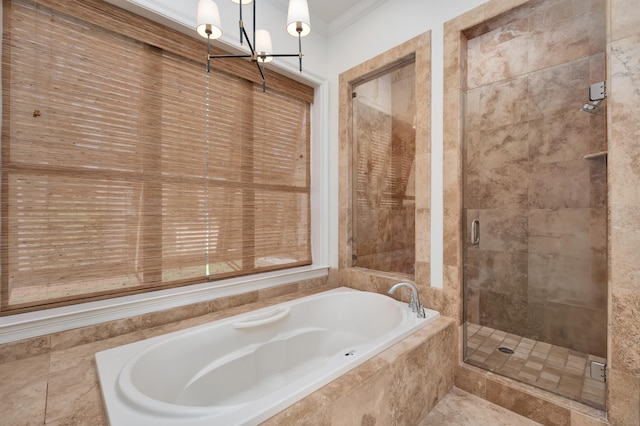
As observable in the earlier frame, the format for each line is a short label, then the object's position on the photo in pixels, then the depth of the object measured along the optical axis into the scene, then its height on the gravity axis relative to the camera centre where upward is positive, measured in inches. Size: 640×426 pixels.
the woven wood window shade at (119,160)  56.4 +12.7
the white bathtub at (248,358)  36.2 -28.3
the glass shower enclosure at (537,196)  60.1 +4.0
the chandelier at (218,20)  49.1 +34.2
